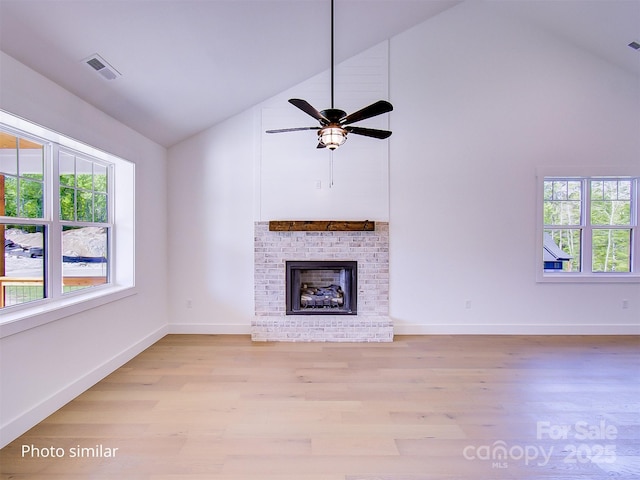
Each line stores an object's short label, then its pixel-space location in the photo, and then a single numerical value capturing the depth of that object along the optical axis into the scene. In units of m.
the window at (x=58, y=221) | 2.14
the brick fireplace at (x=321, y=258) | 3.94
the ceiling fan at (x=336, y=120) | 2.12
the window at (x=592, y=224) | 4.09
